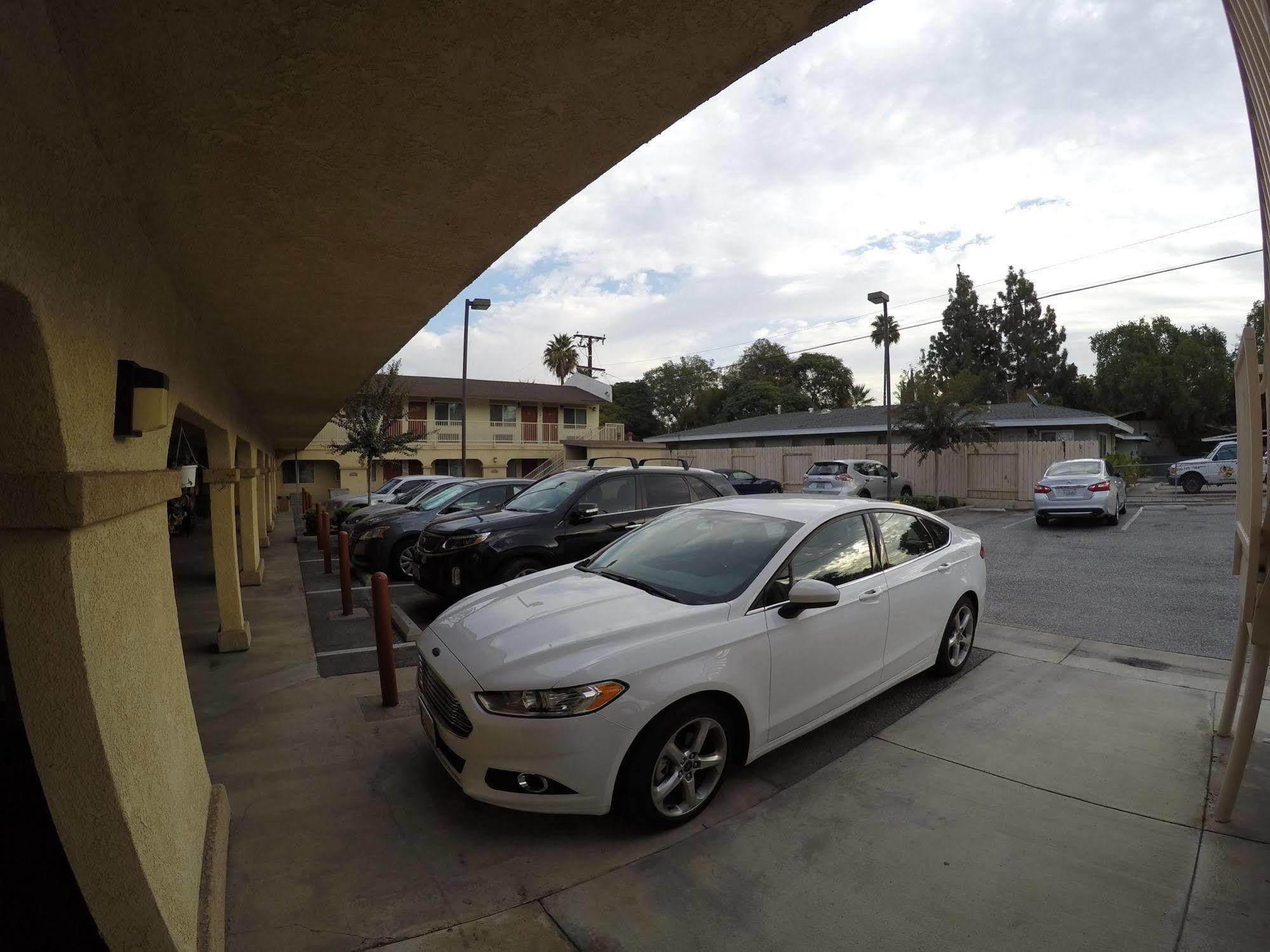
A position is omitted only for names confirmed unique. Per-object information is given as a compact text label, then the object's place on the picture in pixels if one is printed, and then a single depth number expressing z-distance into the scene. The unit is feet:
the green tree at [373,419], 75.72
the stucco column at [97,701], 6.20
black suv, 23.34
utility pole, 185.78
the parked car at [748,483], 73.97
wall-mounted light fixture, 8.09
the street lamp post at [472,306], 65.21
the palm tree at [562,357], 187.83
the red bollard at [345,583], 26.32
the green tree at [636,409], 193.77
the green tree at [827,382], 190.19
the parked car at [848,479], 63.16
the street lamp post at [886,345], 65.62
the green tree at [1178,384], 135.33
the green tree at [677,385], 196.65
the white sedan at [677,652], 10.14
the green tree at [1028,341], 164.04
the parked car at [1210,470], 68.41
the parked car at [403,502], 40.34
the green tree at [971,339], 168.55
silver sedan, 47.50
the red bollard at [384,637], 16.14
